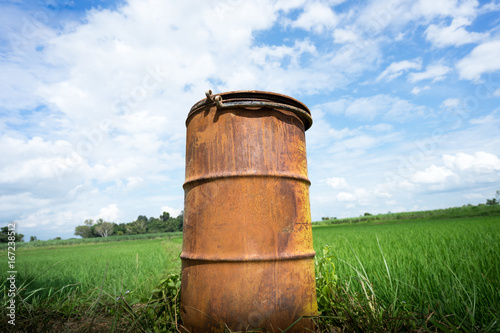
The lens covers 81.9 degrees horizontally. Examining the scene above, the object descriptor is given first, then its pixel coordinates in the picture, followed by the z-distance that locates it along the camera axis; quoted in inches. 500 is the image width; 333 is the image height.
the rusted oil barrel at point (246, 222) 72.0
